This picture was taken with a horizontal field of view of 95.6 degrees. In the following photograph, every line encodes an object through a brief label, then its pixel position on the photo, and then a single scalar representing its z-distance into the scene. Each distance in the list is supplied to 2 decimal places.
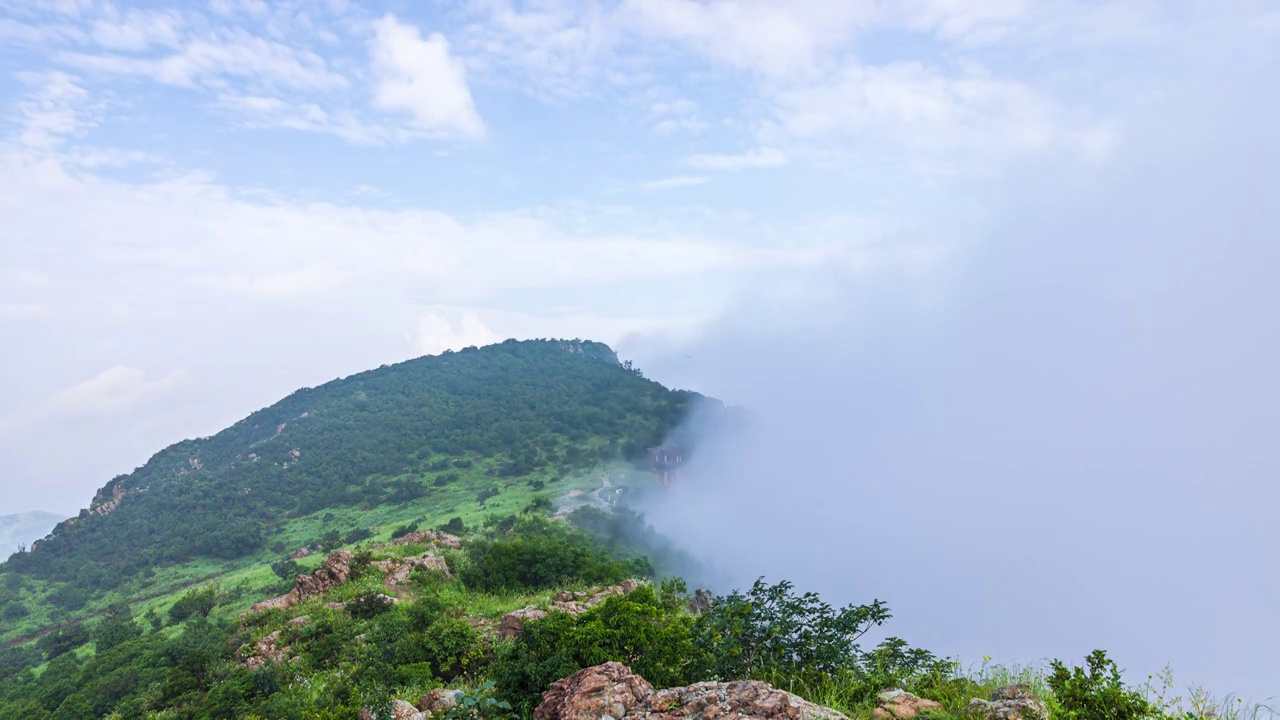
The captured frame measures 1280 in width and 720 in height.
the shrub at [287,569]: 45.12
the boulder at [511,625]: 15.97
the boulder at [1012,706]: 7.34
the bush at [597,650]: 9.63
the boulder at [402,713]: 10.16
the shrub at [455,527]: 52.82
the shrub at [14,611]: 58.31
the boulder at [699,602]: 26.58
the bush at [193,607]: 33.75
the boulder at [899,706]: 7.91
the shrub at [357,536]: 58.00
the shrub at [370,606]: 22.02
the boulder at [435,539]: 35.62
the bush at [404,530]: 54.88
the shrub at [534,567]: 26.36
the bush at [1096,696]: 7.12
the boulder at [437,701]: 10.16
